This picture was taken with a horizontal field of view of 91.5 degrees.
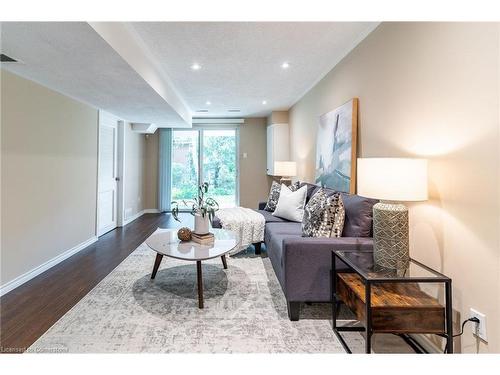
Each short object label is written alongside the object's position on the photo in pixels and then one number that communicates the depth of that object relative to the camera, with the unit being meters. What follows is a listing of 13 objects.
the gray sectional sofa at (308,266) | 1.88
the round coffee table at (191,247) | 2.03
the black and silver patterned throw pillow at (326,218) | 2.15
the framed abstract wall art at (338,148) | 2.62
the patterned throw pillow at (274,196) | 3.85
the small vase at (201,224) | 2.41
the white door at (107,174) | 4.25
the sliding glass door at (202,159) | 6.54
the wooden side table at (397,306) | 1.28
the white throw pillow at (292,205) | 3.31
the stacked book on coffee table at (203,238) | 2.32
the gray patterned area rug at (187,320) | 1.60
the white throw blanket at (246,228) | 3.23
